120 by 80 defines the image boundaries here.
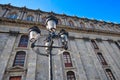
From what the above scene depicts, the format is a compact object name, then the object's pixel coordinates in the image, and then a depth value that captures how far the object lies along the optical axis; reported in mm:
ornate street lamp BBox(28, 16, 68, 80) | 5324
